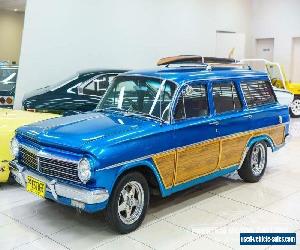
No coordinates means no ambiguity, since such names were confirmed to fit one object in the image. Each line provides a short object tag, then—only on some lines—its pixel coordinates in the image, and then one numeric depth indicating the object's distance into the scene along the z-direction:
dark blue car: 7.19
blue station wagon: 3.70
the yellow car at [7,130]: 5.03
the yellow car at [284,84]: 11.85
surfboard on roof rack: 7.16
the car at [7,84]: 8.55
